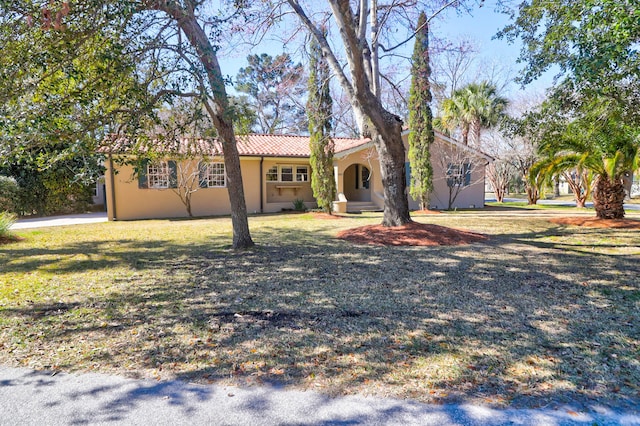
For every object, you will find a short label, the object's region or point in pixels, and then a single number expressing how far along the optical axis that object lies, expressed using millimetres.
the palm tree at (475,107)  24422
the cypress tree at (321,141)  15109
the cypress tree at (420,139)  17375
